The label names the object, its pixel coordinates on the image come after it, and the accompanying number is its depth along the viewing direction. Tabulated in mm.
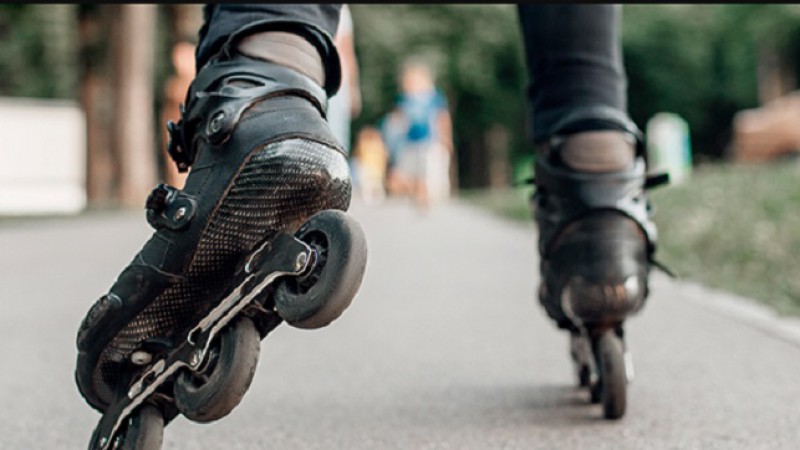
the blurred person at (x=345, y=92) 7957
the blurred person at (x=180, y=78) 10641
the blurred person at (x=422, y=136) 14812
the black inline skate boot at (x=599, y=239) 2467
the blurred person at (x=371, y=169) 26141
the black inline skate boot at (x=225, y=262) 1783
